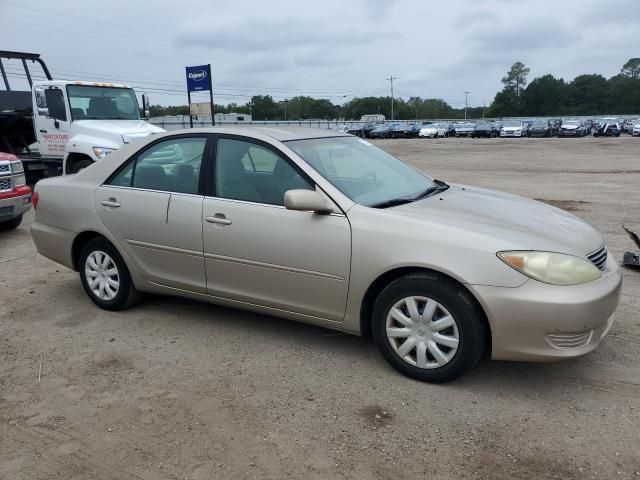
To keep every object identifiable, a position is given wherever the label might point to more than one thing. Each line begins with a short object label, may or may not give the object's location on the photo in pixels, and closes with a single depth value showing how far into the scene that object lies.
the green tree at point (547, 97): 127.44
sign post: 17.16
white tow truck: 11.02
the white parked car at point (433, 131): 53.41
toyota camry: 3.22
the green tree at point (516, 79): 135.48
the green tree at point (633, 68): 132.50
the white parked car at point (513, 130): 47.79
